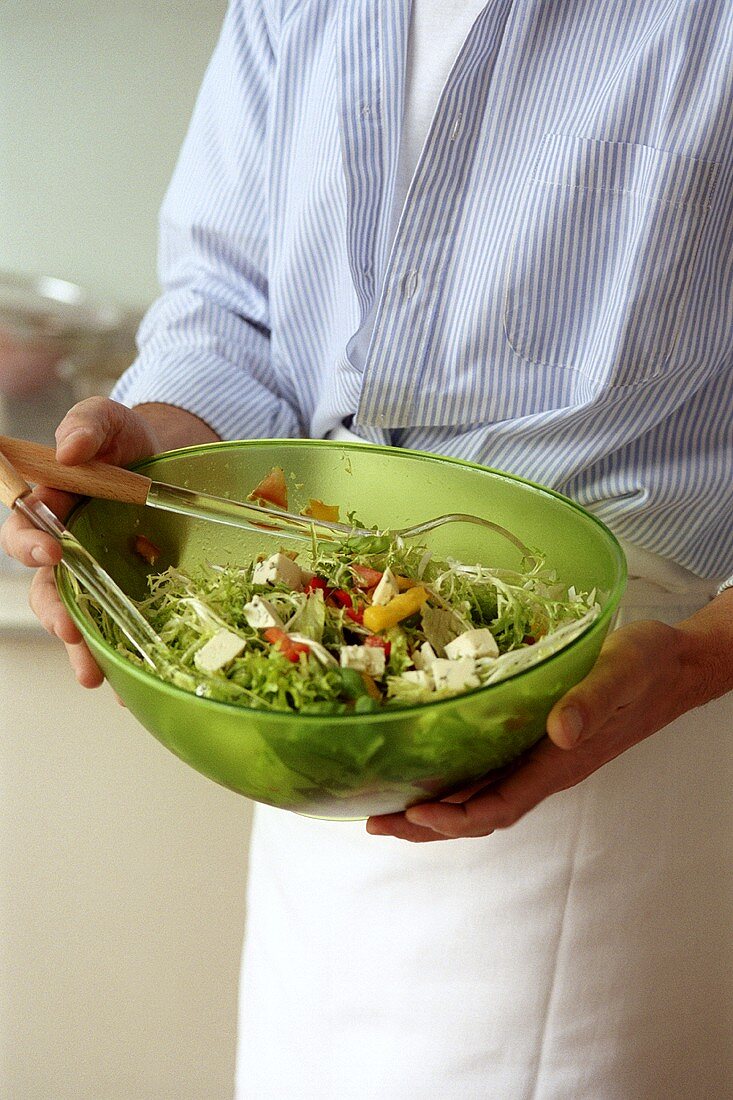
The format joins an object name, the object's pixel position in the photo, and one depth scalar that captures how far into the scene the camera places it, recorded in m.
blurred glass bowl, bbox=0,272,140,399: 2.02
